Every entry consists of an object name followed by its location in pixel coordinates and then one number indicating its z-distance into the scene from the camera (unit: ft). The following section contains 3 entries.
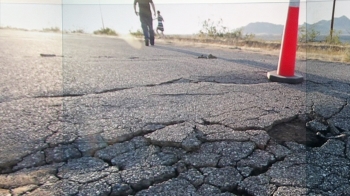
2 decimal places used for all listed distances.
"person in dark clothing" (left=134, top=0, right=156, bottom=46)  25.57
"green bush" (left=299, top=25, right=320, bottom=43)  46.11
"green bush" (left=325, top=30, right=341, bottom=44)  44.51
